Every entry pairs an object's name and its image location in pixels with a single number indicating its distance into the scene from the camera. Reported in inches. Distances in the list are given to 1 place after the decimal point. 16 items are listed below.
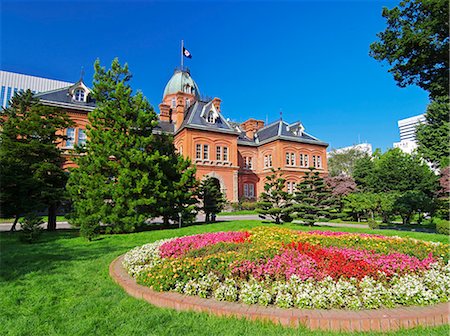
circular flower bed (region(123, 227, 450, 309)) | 145.0
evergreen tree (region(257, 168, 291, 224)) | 616.7
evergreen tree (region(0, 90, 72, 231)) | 471.8
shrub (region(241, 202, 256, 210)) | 1186.0
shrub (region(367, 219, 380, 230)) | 587.6
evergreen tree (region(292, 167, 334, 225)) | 624.1
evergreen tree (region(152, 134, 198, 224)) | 518.0
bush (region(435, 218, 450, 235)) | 465.7
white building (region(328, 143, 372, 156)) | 2274.4
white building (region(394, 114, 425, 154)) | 4325.1
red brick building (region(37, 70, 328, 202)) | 1045.2
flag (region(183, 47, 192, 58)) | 1518.2
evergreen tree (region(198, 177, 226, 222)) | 649.6
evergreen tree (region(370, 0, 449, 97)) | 365.4
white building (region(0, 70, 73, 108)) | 2322.1
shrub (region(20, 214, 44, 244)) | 366.0
